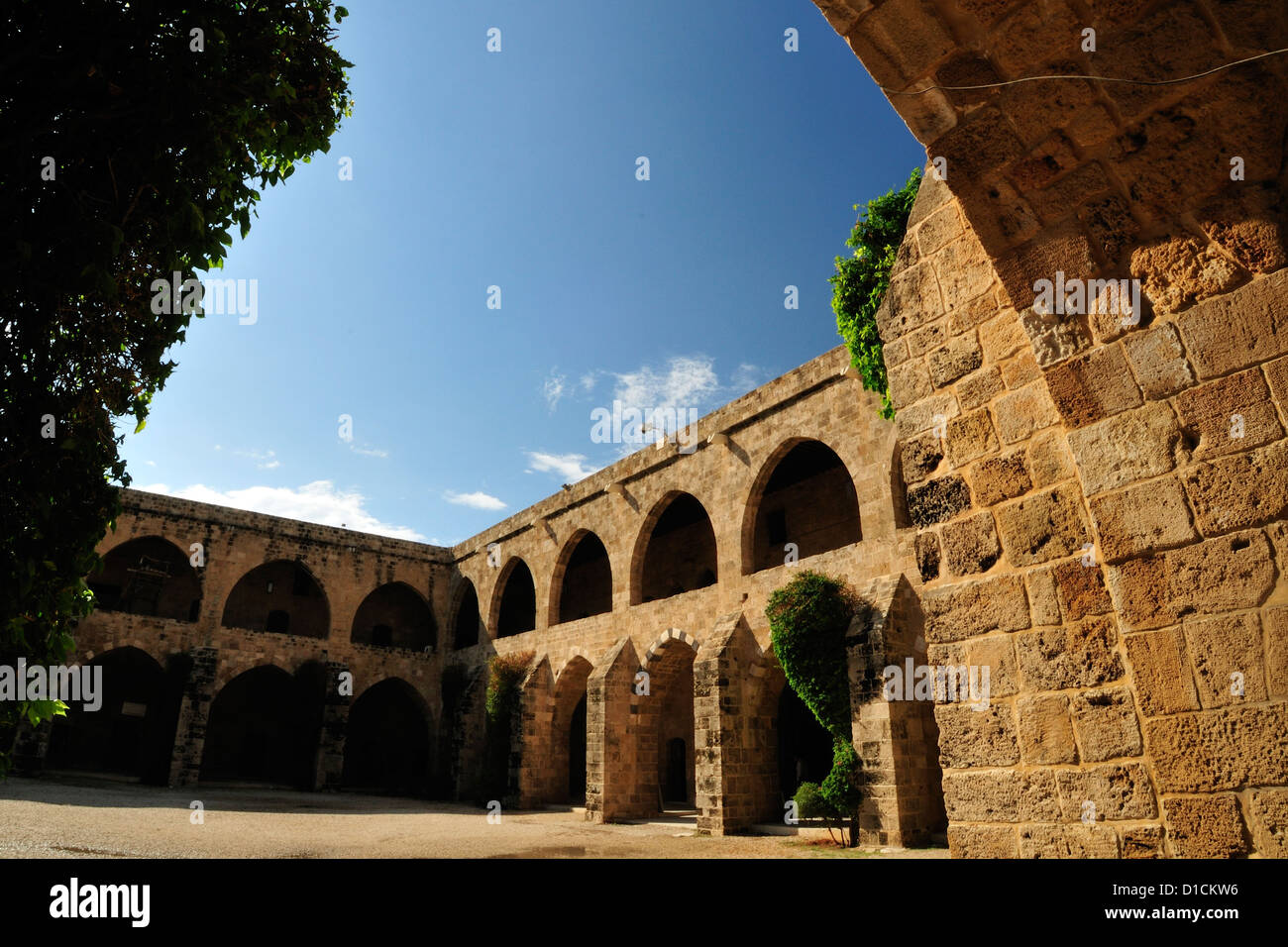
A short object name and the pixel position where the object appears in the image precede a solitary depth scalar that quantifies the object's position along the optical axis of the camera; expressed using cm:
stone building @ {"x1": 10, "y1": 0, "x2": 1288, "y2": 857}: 232
